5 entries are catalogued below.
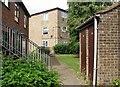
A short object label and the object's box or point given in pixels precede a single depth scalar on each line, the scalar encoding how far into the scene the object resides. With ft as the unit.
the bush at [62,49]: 56.63
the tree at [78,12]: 37.68
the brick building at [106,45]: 14.30
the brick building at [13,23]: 16.08
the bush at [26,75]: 9.67
